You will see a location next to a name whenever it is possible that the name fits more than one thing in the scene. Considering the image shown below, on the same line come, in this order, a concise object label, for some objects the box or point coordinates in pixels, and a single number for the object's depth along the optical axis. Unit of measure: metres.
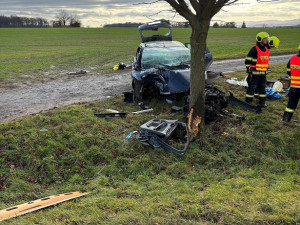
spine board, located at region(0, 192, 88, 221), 3.75
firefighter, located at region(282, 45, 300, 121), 6.66
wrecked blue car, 7.53
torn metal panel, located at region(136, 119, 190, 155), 5.80
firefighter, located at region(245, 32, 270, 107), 7.75
